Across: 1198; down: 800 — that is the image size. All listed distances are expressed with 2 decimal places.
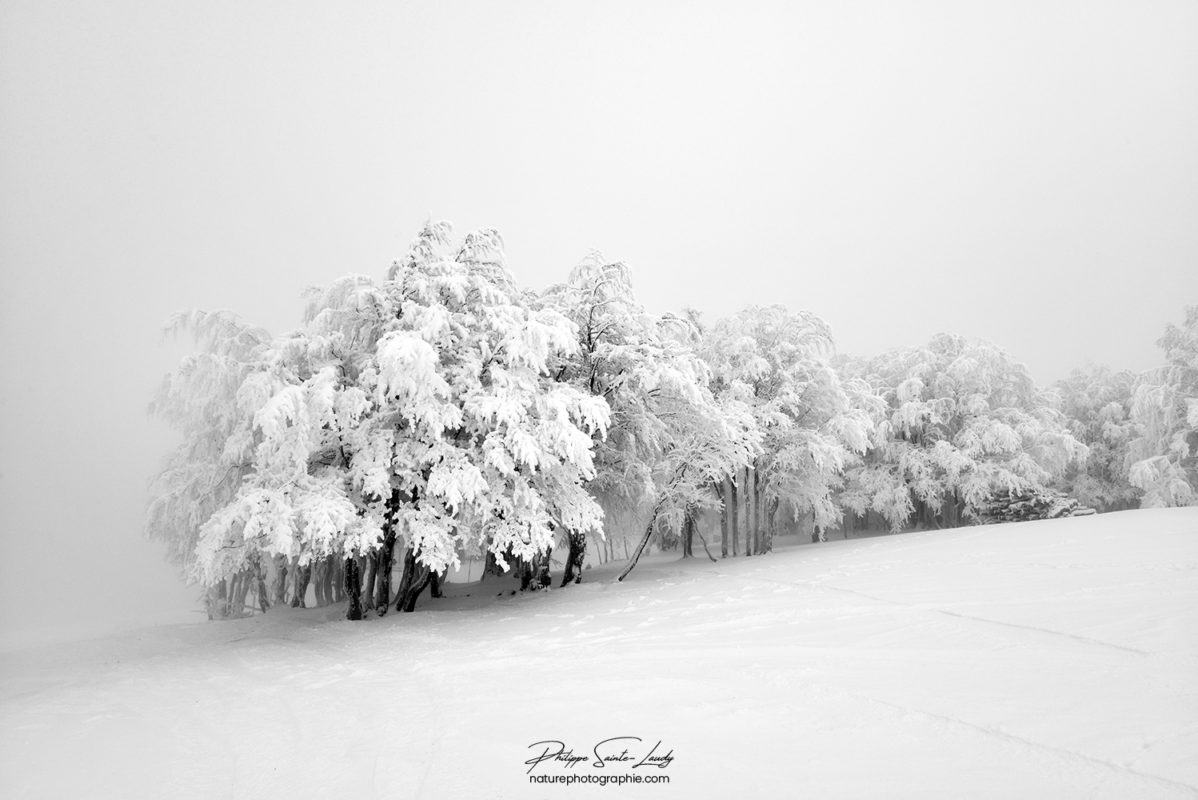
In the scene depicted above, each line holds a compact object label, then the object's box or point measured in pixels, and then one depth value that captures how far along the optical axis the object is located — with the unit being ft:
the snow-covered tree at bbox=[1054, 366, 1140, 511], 99.35
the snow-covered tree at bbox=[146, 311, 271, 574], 33.99
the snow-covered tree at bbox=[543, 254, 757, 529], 45.24
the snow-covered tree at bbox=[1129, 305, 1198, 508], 66.39
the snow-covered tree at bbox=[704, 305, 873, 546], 61.11
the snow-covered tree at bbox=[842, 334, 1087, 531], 78.95
